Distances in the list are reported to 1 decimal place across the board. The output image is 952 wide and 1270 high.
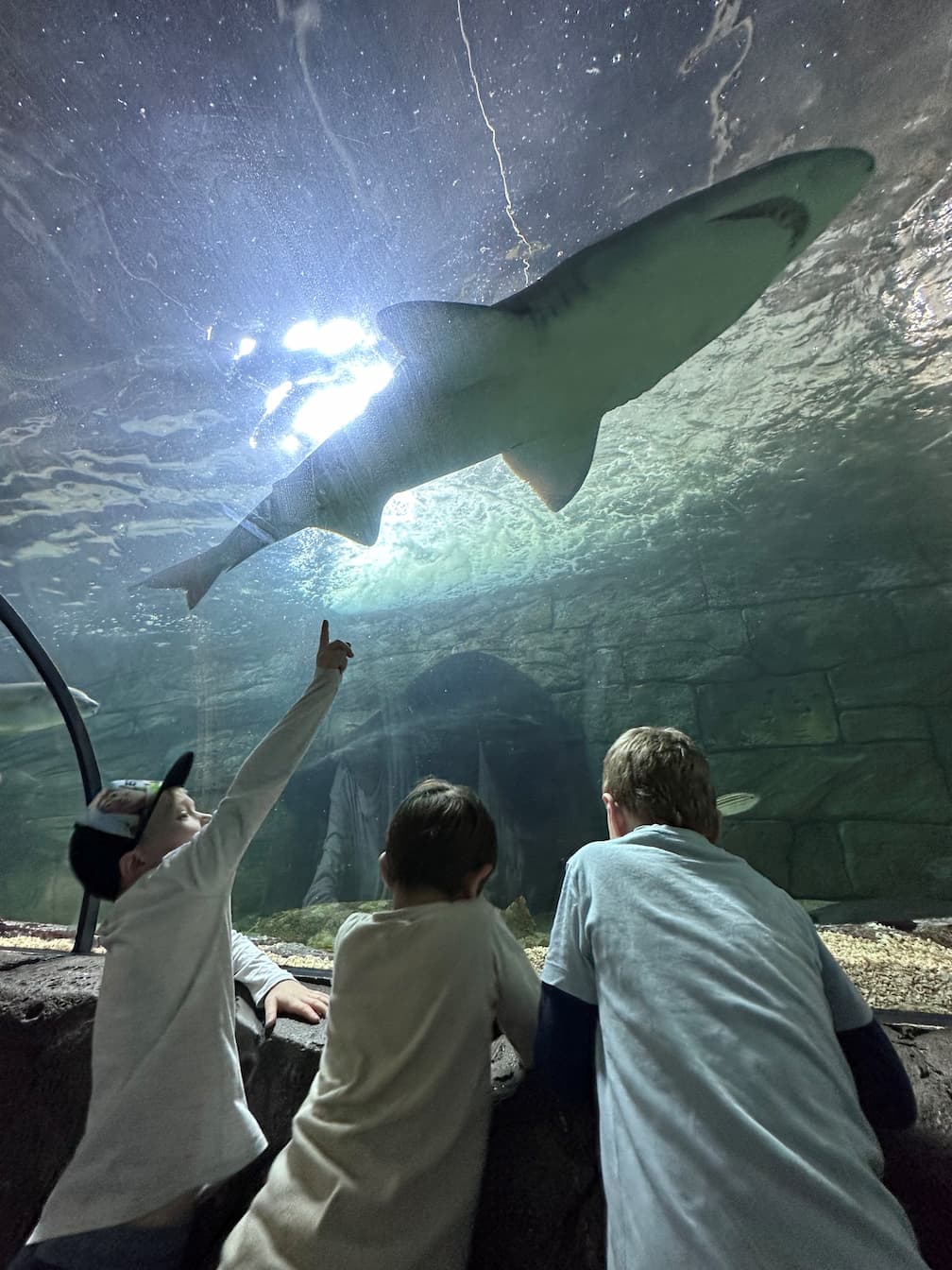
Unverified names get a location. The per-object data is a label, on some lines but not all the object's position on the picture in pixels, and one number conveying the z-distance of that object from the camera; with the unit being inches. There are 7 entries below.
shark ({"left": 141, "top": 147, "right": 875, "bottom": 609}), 112.7
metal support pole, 120.8
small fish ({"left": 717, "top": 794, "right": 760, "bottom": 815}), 227.2
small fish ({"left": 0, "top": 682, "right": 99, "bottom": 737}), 366.0
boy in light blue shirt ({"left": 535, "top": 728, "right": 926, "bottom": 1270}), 30.9
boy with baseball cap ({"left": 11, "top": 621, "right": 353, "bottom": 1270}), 48.4
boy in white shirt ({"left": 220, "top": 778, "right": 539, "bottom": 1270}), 39.4
